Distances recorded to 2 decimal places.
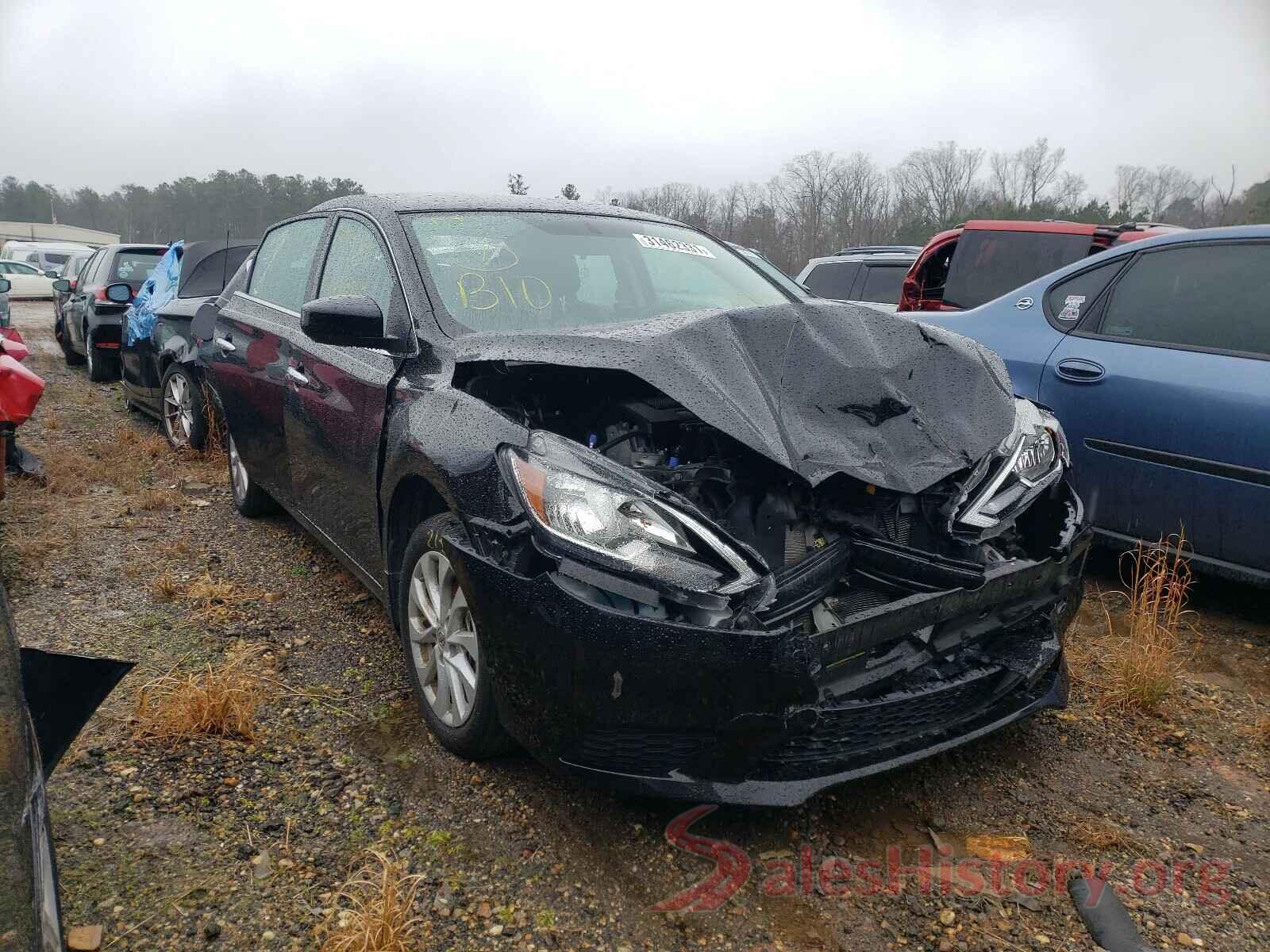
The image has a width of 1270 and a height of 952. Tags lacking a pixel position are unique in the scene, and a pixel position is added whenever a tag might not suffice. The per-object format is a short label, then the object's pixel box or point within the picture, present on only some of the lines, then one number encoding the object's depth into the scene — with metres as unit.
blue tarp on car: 7.16
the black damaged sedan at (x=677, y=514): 1.97
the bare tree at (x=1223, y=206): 30.61
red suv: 6.77
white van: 28.83
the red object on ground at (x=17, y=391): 4.18
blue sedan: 3.37
